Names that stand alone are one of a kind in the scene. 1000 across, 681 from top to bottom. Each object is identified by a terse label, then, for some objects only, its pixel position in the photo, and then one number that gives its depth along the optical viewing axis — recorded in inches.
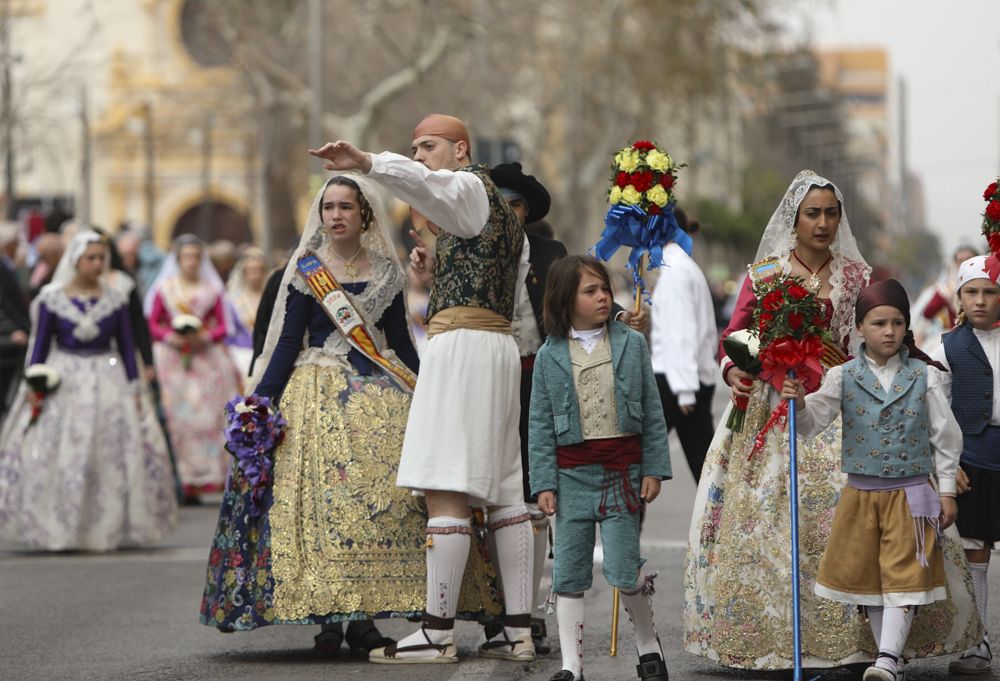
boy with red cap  544.0
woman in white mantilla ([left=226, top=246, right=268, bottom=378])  1266.8
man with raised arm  607.8
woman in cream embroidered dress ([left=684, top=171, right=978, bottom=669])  561.8
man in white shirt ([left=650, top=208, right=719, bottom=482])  806.3
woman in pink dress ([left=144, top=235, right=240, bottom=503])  1220.2
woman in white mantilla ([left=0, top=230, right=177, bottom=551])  958.8
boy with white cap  595.5
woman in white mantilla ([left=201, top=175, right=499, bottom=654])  628.1
